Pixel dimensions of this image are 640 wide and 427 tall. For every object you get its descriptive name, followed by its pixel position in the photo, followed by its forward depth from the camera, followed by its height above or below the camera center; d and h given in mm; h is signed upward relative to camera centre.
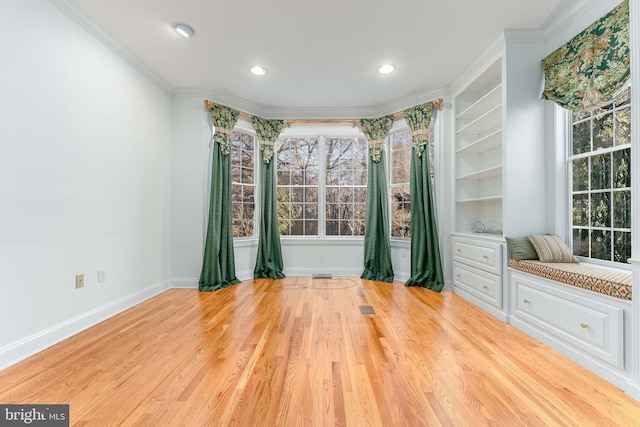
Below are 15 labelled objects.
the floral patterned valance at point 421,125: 3723 +1203
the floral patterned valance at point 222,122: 3744 +1259
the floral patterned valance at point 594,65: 1902 +1113
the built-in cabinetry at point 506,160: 2598 +518
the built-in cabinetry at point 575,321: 1622 -715
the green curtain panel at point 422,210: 3633 +72
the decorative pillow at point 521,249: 2457 -294
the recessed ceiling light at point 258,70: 3181 +1656
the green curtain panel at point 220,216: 3615 -7
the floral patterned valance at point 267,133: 4233 +1247
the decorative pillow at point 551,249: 2311 -279
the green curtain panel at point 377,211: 4109 +64
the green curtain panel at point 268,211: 4188 +67
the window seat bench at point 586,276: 1617 -398
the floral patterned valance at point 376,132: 4160 +1242
